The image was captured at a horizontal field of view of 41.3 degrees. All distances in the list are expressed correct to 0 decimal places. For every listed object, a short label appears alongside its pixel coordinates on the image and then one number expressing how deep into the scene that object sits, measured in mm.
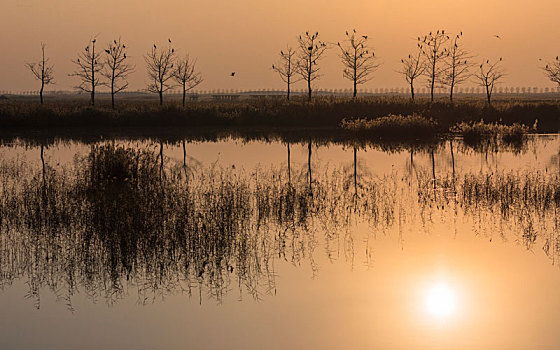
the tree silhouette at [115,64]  75688
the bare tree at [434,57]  82875
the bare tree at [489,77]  87981
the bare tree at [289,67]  84125
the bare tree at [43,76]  78850
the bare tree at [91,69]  76625
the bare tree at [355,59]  78938
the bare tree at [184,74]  84188
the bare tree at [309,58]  80312
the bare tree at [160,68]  78812
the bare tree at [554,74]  75062
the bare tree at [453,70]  84188
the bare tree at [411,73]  85775
